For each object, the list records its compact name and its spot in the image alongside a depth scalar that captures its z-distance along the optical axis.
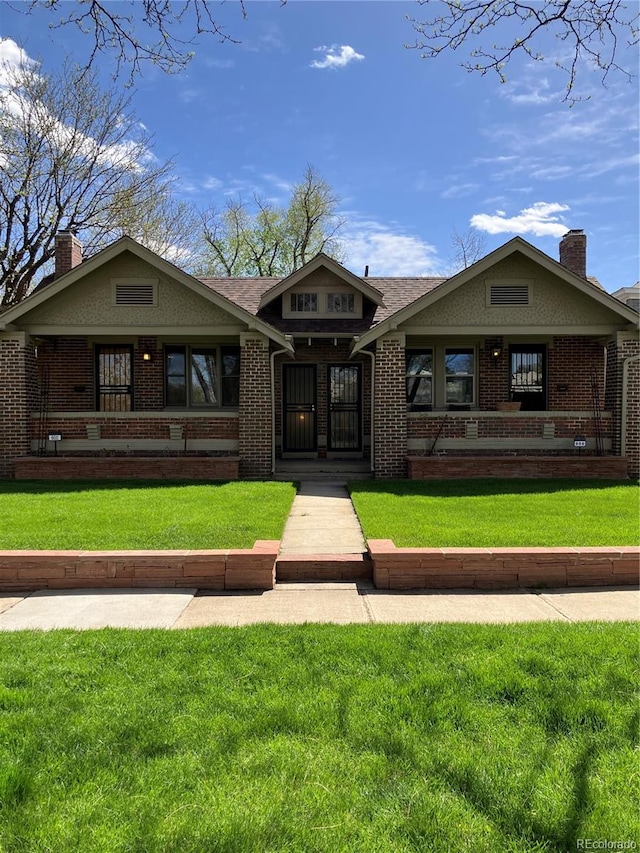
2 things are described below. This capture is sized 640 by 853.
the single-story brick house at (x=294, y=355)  11.13
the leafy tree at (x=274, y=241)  33.38
